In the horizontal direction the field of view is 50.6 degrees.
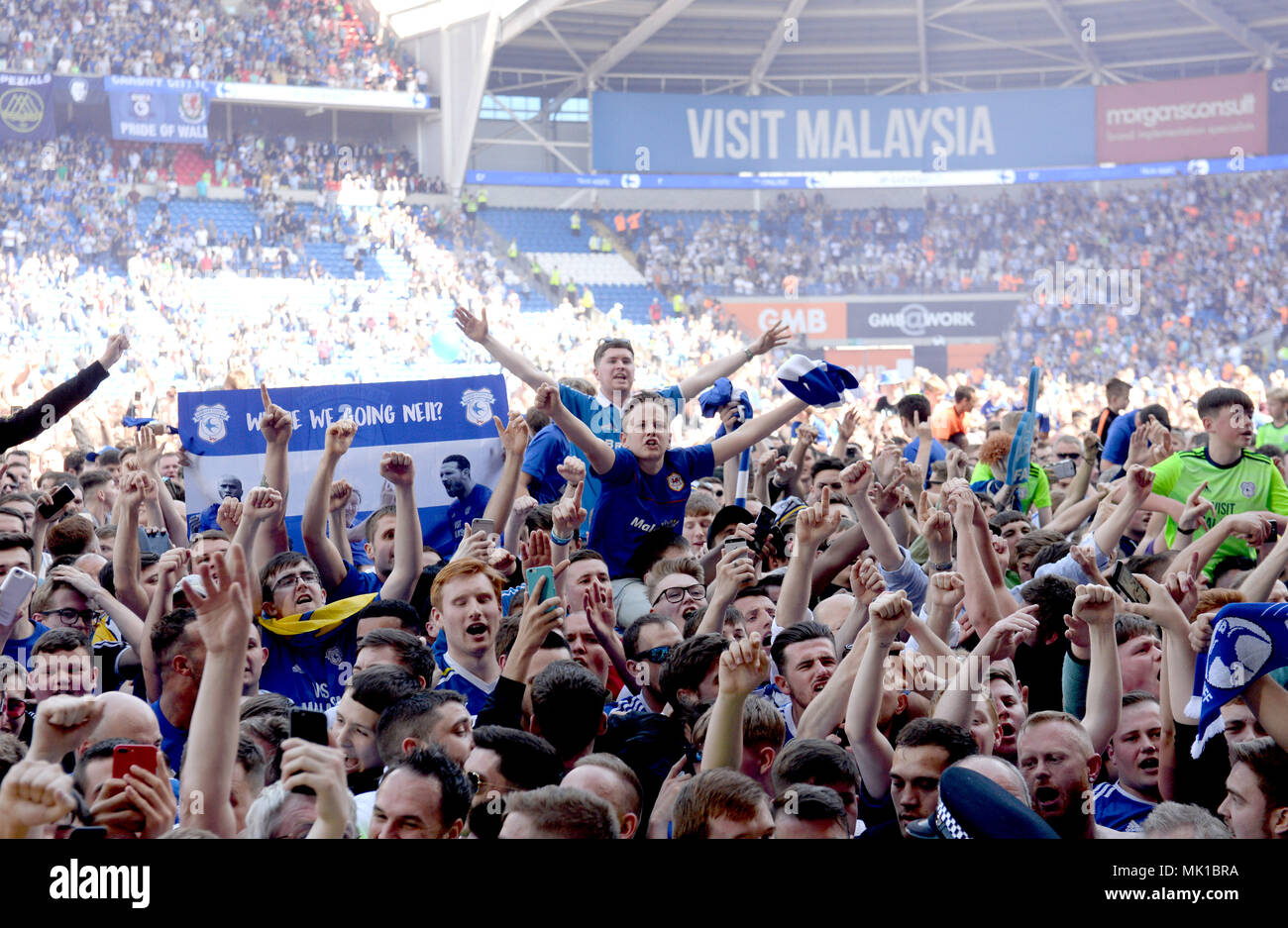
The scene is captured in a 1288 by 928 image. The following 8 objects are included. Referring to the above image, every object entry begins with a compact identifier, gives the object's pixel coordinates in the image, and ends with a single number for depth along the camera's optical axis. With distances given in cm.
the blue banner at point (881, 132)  3450
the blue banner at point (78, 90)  2653
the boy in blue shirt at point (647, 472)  573
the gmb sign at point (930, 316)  3359
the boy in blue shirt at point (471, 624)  438
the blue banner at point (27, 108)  2581
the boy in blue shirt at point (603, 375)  654
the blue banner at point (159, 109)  2708
